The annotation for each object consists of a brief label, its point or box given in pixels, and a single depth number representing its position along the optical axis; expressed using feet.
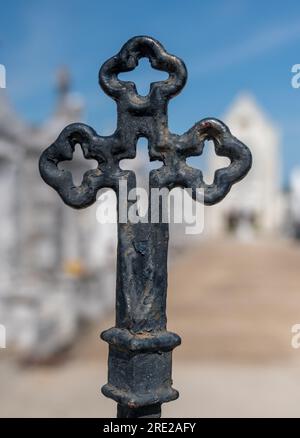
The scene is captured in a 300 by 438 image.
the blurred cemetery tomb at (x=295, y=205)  105.50
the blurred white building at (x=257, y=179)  127.13
